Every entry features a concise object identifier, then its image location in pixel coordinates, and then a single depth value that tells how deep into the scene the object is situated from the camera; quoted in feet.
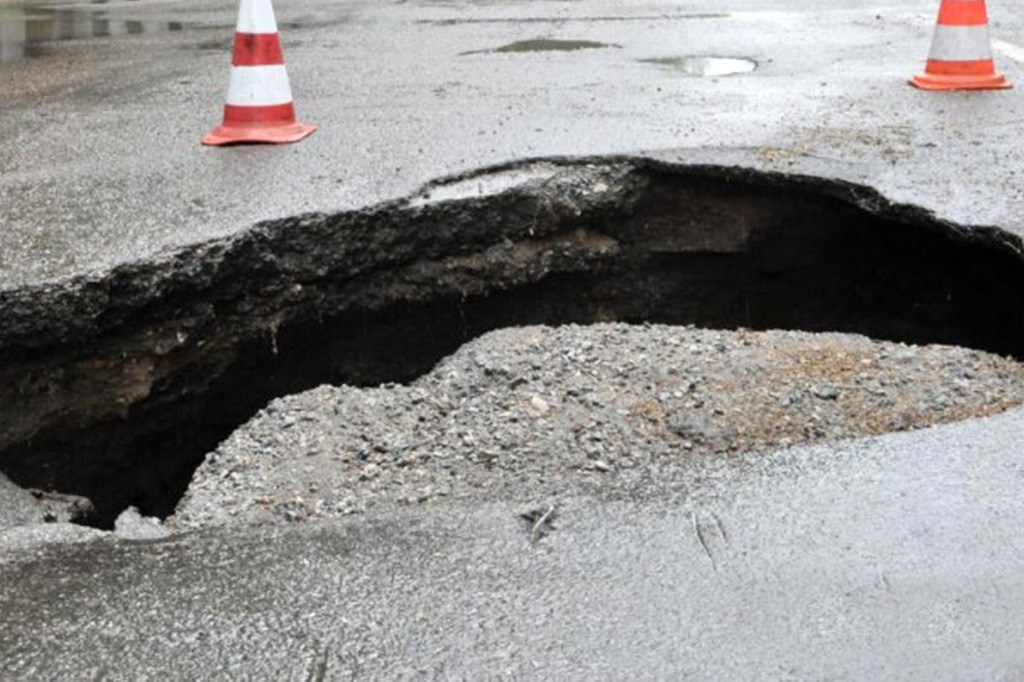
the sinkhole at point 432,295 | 12.41
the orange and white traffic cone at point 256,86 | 17.99
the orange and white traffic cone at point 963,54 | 20.72
